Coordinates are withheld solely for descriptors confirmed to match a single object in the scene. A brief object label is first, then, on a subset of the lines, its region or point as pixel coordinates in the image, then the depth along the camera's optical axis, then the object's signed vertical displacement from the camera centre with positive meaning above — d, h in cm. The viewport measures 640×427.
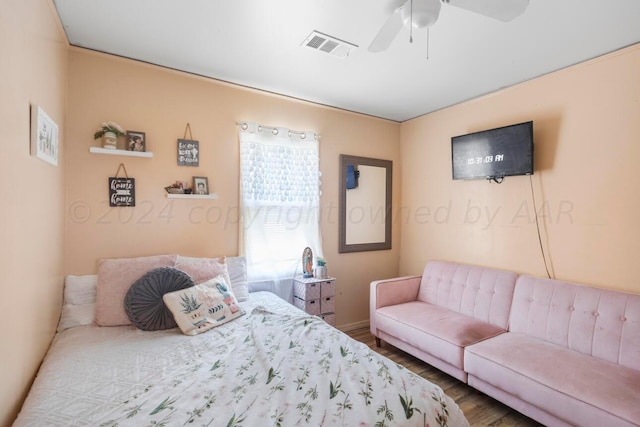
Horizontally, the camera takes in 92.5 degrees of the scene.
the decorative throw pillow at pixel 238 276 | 265 -55
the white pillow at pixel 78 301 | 206 -61
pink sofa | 176 -95
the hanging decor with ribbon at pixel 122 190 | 242 +19
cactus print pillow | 201 -63
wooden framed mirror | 365 +14
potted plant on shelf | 232 +62
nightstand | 306 -82
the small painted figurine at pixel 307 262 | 325 -50
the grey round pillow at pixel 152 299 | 202 -57
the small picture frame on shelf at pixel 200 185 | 274 +27
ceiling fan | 141 +98
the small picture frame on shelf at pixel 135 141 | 246 +60
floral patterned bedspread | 119 -77
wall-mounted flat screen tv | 265 +60
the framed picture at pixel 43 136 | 152 +43
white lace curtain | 301 +14
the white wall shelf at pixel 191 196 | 259 +16
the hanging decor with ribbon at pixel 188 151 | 268 +57
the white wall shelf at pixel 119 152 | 229 +48
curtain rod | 298 +88
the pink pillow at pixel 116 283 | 207 -48
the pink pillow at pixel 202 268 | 239 -42
